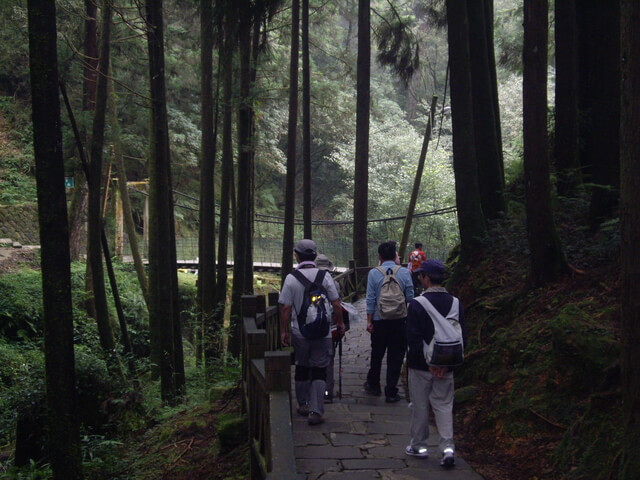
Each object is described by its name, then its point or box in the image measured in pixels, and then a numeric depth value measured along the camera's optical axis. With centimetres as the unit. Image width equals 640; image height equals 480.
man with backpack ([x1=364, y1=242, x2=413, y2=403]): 682
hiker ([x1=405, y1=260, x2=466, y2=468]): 502
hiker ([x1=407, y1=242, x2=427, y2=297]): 1251
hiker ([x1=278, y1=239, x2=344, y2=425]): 594
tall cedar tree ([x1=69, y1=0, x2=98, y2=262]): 1360
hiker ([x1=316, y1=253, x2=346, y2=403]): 689
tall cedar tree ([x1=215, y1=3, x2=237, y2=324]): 1217
